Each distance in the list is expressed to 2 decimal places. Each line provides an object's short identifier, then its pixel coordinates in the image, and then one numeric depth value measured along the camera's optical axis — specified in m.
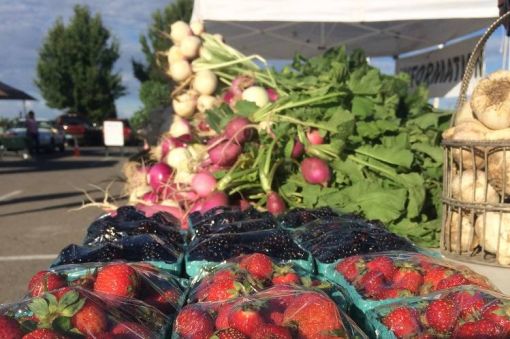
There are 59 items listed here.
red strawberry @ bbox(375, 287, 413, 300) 0.39
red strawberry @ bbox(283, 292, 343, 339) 0.31
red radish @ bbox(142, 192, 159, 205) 0.92
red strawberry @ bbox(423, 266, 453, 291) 0.41
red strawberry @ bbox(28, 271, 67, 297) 0.38
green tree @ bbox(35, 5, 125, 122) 24.10
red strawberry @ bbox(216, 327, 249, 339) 0.30
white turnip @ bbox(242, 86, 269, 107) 0.97
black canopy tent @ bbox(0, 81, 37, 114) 16.34
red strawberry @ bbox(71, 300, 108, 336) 0.31
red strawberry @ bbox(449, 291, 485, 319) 0.35
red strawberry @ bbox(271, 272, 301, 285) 0.40
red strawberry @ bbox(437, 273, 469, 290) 0.39
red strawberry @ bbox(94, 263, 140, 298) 0.38
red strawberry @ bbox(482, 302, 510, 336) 0.32
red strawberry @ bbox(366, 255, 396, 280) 0.42
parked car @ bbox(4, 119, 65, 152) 14.73
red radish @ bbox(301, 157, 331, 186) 0.78
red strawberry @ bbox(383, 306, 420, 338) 0.34
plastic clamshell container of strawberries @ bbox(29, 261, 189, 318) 0.38
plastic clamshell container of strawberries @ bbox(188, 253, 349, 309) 0.37
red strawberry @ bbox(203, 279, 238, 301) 0.37
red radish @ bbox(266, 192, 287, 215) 0.76
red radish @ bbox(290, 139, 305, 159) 0.84
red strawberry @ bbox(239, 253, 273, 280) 0.41
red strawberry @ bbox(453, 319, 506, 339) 0.32
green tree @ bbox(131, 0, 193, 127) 23.76
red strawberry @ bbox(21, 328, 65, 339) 0.29
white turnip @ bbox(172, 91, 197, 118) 1.15
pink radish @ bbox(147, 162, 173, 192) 0.94
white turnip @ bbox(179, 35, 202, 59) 1.20
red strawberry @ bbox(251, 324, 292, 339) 0.29
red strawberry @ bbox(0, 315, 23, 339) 0.30
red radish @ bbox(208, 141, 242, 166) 0.84
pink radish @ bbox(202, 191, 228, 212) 0.77
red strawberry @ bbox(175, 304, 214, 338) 0.31
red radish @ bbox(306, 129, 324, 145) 0.84
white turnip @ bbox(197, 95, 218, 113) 1.13
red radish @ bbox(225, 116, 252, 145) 0.84
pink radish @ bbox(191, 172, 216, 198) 0.83
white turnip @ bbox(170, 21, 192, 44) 1.23
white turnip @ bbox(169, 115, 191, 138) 1.09
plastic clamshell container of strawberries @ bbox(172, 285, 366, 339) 0.31
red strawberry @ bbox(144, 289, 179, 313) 0.39
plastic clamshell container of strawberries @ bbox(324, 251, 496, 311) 0.40
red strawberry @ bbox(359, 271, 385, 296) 0.40
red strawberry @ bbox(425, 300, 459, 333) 0.34
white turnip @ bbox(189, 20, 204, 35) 1.30
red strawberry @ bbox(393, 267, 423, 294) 0.40
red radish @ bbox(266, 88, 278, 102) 1.00
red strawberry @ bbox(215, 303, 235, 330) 0.32
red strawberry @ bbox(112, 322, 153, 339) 0.32
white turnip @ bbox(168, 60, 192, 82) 1.17
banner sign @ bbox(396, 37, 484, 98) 1.57
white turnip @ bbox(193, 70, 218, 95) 1.13
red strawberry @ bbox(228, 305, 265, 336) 0.31
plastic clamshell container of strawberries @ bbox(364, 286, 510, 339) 0.33
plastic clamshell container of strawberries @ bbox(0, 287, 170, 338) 0.31
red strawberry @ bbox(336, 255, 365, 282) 0.44
